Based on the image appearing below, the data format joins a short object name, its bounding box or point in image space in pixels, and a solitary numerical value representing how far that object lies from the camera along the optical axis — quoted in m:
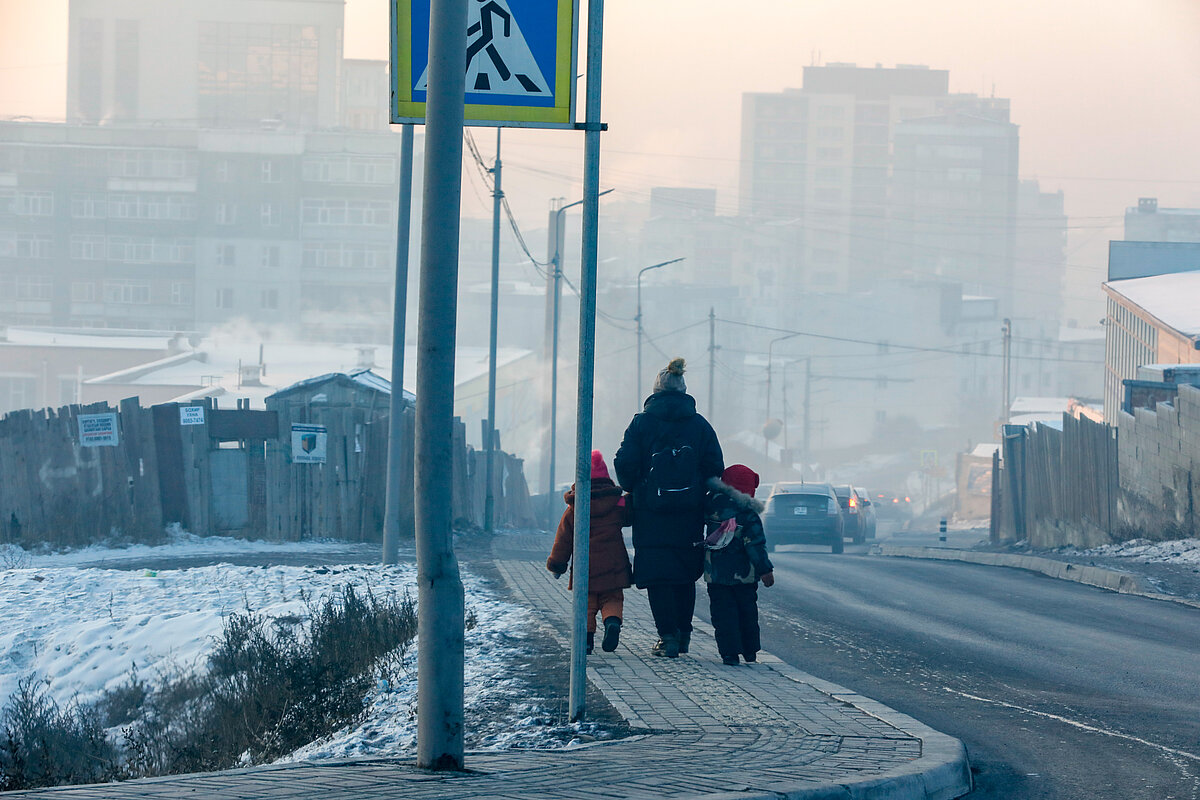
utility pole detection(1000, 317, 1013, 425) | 68.27
